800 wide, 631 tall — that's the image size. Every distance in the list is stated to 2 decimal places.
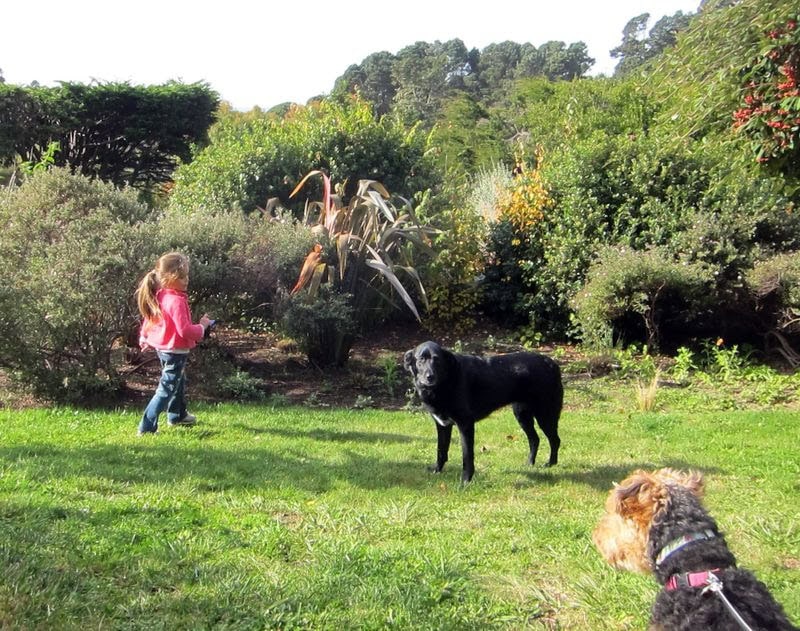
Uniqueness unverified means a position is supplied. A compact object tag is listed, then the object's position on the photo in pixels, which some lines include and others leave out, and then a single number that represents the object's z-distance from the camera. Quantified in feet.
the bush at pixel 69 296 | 26.43
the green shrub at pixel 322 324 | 32.45
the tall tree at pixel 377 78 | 249.86
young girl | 23.13
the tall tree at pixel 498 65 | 267.86
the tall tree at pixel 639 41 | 241.76
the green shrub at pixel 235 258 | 31.22
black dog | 19.43
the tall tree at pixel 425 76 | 205.94
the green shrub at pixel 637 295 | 36.70
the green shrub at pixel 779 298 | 36.19
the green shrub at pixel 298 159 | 43.93
